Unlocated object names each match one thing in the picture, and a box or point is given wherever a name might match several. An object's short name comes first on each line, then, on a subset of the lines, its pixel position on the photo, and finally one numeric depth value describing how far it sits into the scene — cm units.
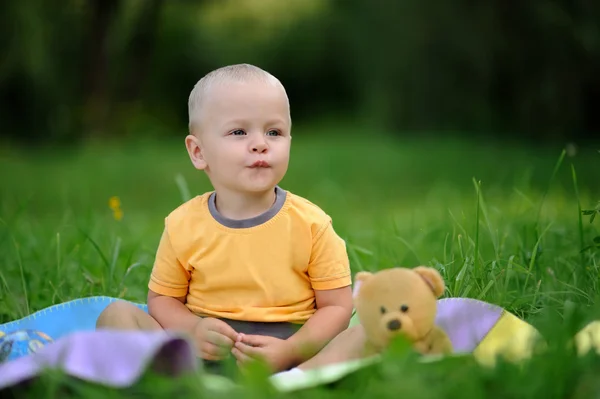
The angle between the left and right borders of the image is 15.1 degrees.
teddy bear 271
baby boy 289
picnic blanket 264
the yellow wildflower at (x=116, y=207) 321
